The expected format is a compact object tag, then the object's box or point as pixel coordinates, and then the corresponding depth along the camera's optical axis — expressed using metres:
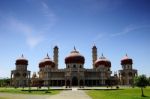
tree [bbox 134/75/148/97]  22.43
